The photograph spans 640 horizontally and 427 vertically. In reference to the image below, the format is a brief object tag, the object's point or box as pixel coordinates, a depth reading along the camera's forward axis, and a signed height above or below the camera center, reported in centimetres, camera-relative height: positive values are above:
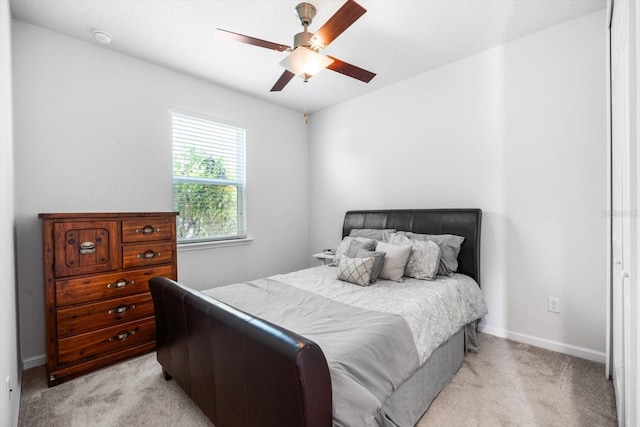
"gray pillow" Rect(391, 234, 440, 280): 250 -45
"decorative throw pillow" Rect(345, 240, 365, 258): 268 -36
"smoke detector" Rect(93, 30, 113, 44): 243 +144
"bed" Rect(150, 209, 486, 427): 109 -66
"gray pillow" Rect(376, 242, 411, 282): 249 -45
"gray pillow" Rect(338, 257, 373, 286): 238 -50
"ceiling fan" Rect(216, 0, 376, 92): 168 +106
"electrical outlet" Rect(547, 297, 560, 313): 247 -81
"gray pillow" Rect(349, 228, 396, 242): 306 -26
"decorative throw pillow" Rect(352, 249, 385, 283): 244 -43
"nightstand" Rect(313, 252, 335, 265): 349 -57
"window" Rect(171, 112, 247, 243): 321 +35
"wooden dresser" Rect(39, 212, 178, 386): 208 -55
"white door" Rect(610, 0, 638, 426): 111 -1
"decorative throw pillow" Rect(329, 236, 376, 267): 277 -36
